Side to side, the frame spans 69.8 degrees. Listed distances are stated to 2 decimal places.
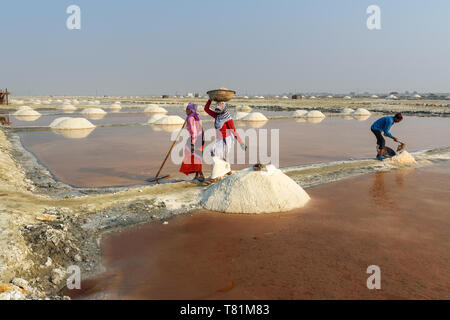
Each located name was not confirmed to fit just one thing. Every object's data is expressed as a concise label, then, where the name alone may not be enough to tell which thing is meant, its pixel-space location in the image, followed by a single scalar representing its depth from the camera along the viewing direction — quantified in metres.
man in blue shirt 7.65
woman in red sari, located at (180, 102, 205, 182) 5.75
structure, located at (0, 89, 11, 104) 34.09
